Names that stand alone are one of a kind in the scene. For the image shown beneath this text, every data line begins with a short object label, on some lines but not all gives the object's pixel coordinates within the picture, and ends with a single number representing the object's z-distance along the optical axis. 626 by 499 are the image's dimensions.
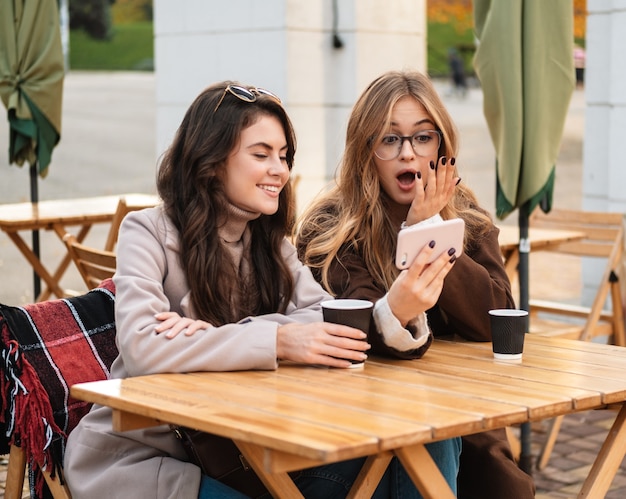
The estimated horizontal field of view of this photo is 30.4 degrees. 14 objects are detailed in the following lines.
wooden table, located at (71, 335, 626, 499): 2.21
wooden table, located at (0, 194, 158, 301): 6.29
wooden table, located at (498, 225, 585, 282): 5.35
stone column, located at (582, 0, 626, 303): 6.53
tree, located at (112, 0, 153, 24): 42.78
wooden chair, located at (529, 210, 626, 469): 5.63
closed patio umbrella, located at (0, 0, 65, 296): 6.70
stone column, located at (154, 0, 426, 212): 7.73
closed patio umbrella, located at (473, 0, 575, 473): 4.39
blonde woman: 3.19
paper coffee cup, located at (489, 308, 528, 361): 2.94
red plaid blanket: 3.09
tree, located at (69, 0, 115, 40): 41.00
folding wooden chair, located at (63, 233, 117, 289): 4.30
